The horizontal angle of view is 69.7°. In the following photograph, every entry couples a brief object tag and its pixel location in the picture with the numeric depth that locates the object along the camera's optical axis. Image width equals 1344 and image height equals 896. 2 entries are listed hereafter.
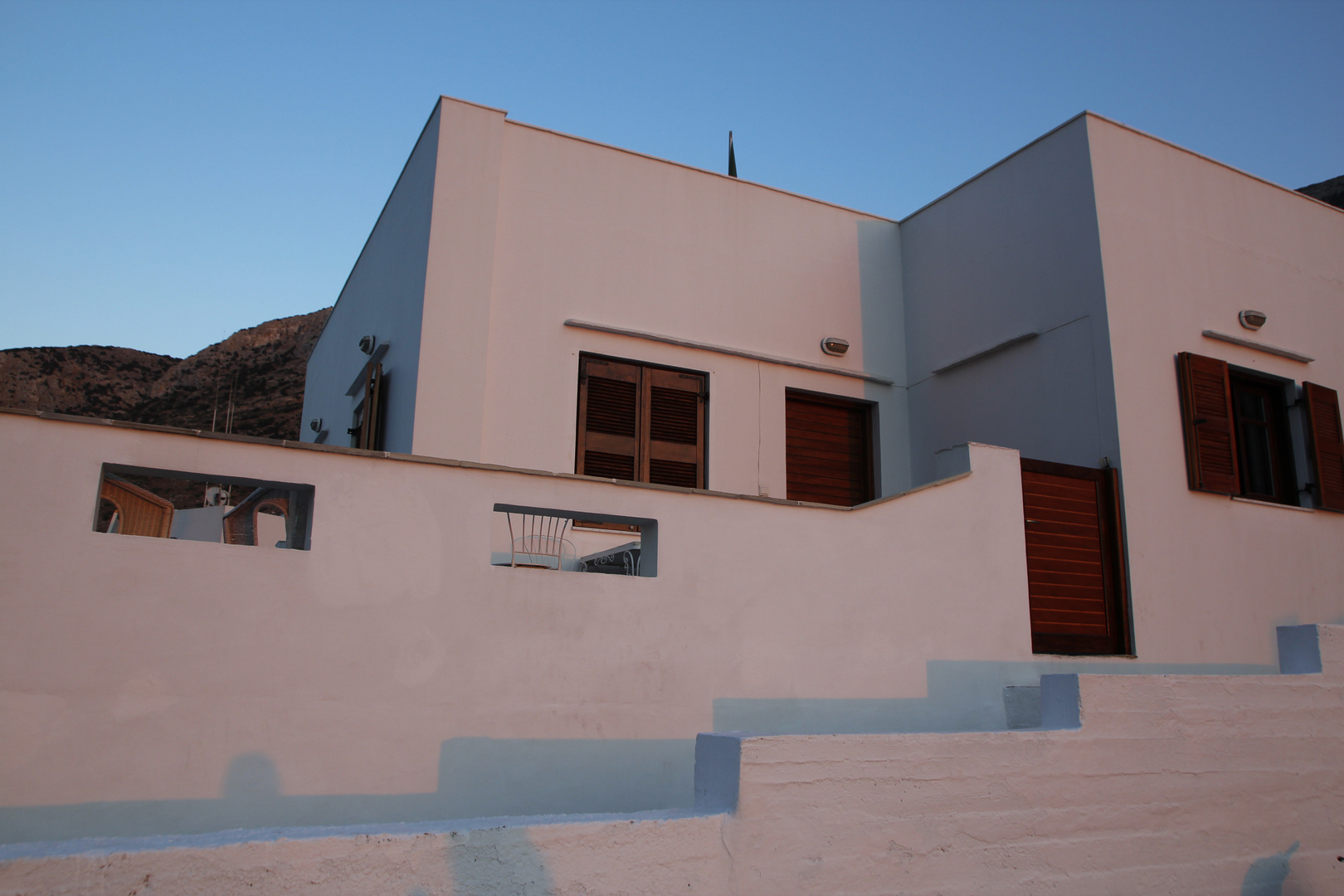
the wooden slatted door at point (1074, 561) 6.75
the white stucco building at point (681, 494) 4.18
